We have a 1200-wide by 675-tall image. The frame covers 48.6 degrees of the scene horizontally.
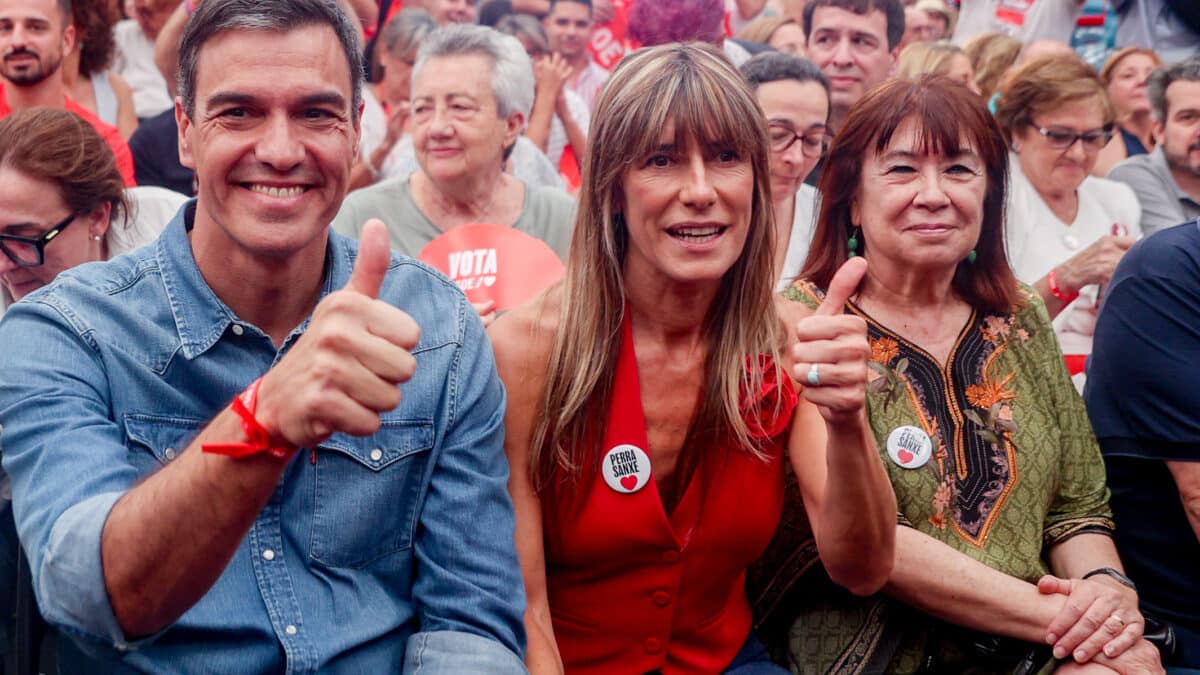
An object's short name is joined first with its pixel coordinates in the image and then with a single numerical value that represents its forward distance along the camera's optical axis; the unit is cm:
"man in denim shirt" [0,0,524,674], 200
